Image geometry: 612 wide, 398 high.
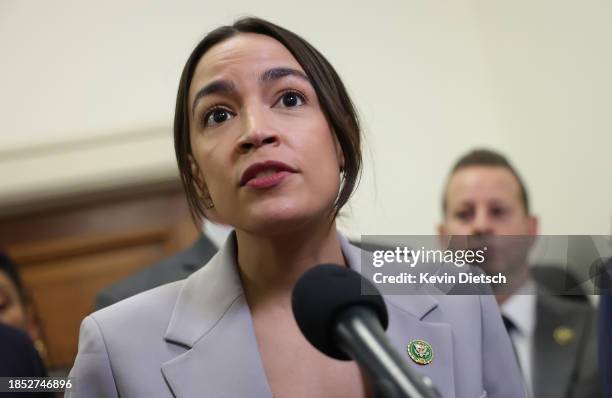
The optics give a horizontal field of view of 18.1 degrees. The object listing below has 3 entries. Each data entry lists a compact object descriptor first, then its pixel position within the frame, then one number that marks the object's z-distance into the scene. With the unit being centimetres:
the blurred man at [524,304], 190
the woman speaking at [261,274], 146
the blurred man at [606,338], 153
